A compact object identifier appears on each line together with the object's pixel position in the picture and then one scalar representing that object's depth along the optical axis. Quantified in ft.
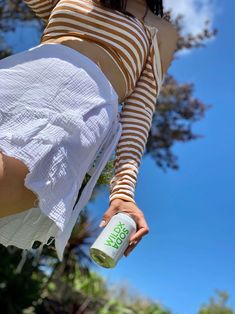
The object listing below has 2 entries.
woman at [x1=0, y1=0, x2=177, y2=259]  2.58
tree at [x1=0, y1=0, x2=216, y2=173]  19.33
